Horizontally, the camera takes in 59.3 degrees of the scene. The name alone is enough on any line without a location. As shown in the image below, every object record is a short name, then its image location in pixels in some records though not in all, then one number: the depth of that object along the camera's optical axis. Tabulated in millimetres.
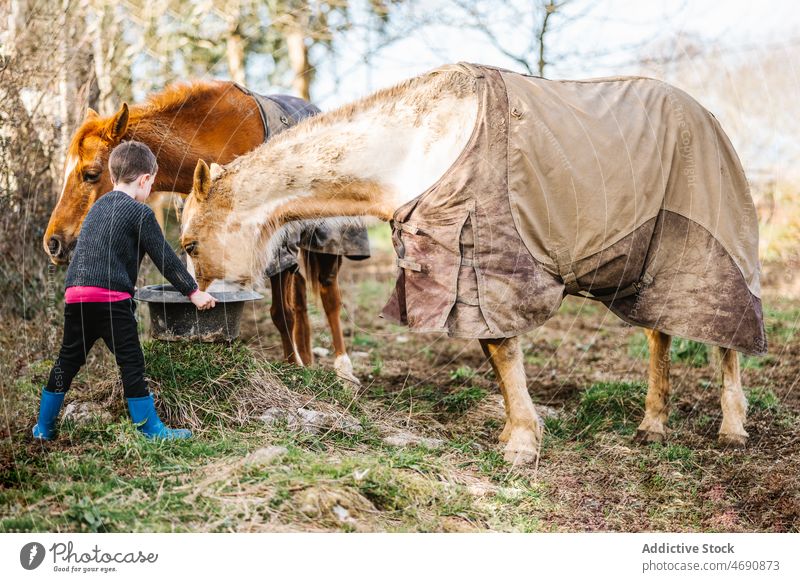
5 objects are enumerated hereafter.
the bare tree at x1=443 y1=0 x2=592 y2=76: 5441
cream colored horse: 3902
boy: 3578
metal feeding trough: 4188
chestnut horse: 4746
